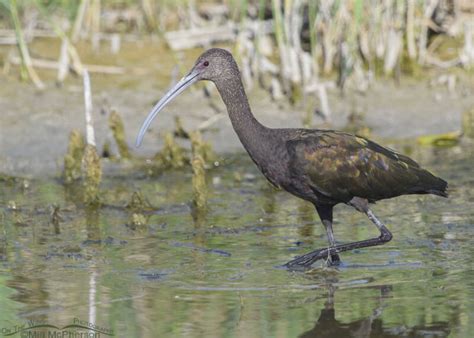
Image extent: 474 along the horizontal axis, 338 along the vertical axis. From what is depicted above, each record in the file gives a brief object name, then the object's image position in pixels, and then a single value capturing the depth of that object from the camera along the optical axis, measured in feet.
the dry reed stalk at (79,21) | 74.25
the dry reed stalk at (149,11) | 76.89
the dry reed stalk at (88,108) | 57.72
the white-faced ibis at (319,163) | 44.60
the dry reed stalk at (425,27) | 74.13
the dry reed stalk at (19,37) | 52.26
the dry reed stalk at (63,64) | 72.64
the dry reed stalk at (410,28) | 72.54
